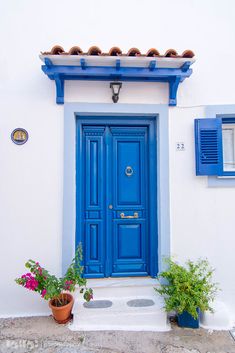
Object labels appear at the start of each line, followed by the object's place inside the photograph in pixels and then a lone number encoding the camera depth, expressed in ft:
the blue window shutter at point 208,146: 11.98
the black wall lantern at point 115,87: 11.67
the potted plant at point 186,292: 10.11
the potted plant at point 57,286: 10.21
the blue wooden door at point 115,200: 12.76
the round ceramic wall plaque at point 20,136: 11.88
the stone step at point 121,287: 11.85
